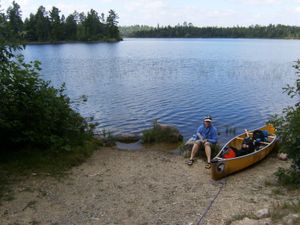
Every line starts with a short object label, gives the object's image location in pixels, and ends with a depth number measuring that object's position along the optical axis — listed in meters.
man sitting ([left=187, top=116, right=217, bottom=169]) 10.25
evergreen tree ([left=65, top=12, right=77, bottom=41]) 95.98
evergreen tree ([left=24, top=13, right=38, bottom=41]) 88.54
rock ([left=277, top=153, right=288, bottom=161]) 10.47
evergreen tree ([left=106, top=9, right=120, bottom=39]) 103.73
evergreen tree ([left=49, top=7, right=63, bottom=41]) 91.33
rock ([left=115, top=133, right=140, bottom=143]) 13.30
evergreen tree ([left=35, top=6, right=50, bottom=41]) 88.18
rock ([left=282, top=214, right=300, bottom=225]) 4.99
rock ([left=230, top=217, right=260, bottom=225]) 5.46
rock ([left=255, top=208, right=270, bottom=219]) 5.76
